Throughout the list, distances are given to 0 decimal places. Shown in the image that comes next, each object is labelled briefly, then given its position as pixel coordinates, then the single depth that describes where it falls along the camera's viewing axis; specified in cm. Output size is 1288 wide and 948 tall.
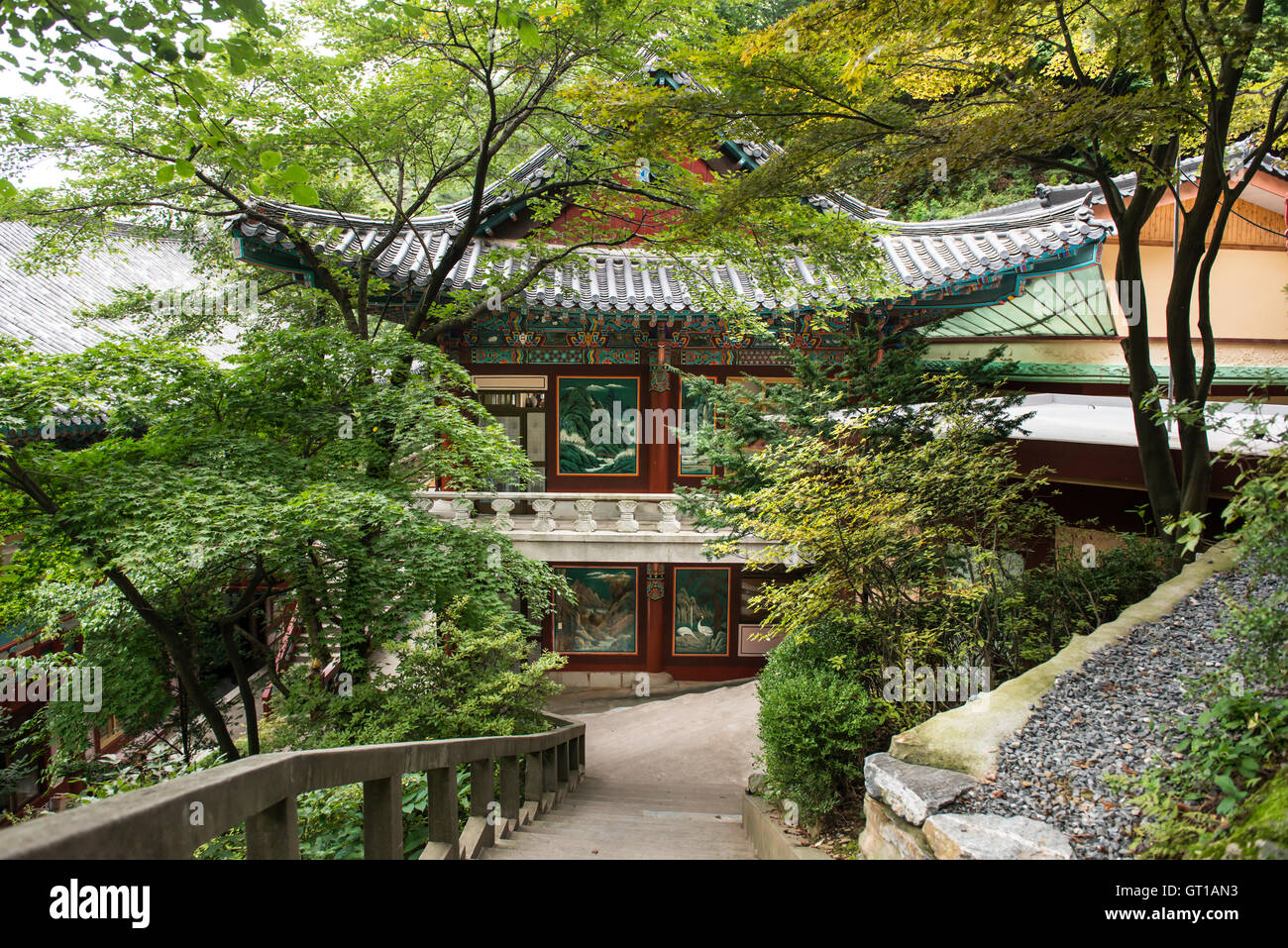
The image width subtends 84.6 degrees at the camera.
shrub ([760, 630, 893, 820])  568
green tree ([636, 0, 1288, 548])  453
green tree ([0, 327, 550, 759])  446
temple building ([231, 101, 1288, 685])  1005
